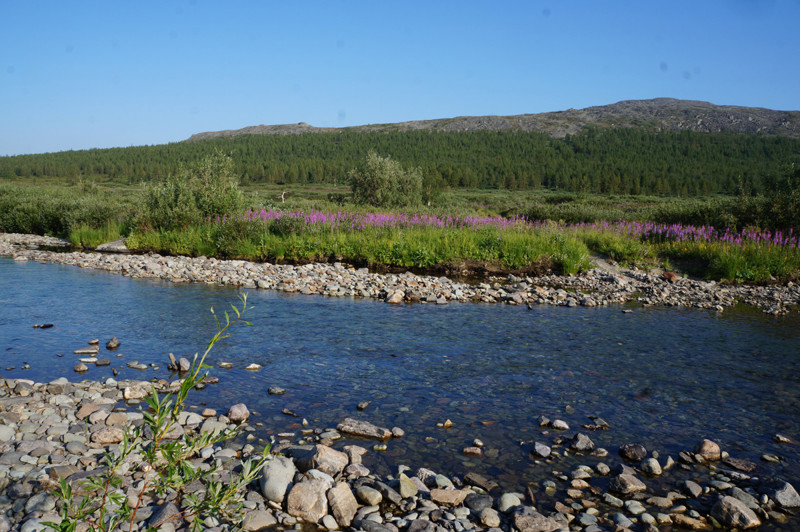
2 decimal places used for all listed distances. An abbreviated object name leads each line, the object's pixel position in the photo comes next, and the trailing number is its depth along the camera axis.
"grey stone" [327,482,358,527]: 3.95
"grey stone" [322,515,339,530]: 3.89
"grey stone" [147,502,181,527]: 3.66
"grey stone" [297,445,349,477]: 4.54
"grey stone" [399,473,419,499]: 4.23
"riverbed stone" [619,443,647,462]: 4.94
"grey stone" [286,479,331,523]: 4.00
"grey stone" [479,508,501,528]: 3.88
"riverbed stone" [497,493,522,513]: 4.07
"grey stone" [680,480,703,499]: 4.33
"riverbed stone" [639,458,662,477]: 4.69
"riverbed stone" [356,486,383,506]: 4.16
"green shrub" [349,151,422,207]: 39.16
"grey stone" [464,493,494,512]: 4.08
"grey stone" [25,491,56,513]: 3.80
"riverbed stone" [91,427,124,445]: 5.09
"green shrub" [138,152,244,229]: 22.33
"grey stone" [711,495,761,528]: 3.90
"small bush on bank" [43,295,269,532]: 2.79
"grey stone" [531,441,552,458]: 4.97
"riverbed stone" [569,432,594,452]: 5.12
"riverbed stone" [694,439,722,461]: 4.98
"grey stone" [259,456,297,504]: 4.18
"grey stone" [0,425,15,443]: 4.95
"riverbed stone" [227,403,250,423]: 5.62
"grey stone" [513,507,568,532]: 3.79
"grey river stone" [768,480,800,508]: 4.17
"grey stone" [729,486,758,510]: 4.12
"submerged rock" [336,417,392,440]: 5.36
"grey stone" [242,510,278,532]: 3.77
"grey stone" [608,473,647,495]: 4.36
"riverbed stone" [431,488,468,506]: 4.17
